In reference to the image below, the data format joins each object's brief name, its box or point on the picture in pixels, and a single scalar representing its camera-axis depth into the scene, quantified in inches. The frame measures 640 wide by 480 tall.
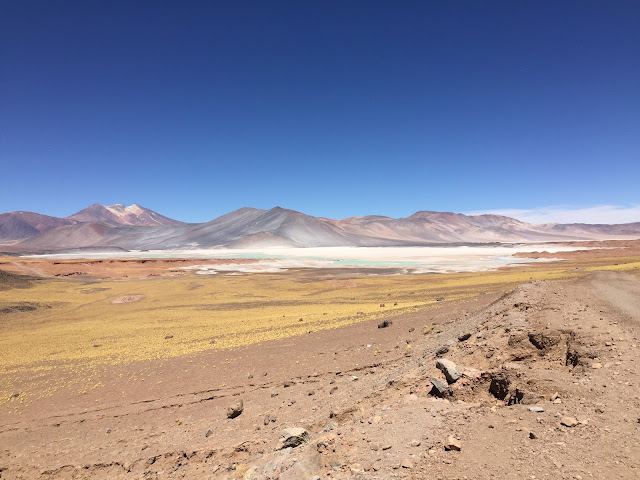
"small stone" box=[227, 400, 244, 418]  332.7
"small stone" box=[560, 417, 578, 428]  171.5
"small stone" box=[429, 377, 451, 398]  233.1
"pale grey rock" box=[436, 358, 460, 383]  238.9
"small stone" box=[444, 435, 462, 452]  169.0
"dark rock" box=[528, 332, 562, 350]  271.6
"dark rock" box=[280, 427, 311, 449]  224.4
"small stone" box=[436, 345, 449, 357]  326.6
